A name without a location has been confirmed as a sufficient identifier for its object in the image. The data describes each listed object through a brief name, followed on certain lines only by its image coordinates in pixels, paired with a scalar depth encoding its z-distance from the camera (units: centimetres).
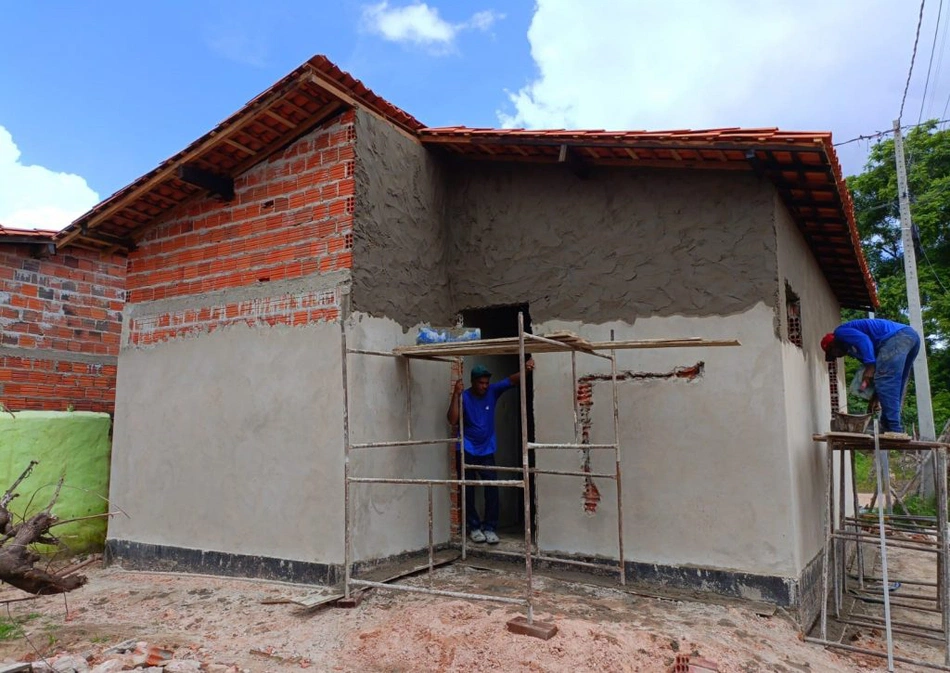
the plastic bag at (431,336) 654
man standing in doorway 714
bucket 614
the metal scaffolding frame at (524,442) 482
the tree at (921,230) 1953
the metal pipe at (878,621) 579
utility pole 1342
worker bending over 631
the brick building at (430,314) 593
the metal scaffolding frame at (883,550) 542
